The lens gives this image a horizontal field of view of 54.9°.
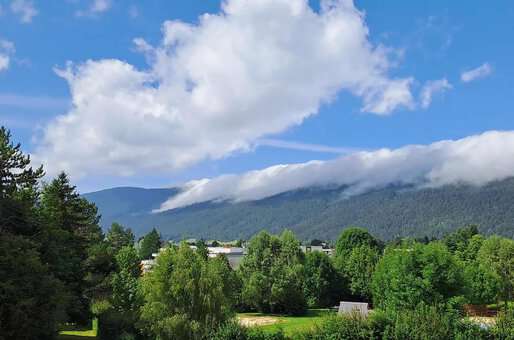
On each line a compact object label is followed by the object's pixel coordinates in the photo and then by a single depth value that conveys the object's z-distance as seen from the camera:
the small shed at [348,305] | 49.25
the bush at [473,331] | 26.23
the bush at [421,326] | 25.95
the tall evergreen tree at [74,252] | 35.62
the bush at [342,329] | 26.89
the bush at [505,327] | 26.23
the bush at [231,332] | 28.08
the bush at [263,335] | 28.19
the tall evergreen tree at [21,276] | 24.73
